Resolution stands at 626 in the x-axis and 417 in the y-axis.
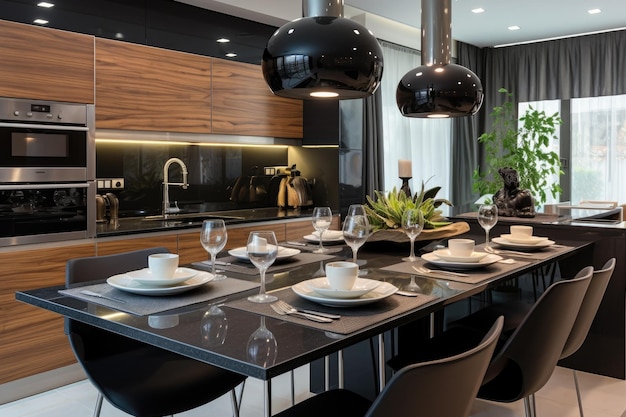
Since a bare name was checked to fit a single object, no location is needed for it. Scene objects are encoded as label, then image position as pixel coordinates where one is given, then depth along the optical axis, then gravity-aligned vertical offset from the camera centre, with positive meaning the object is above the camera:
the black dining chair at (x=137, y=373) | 1.72 -0.55
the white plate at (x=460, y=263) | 2.06 -0.24
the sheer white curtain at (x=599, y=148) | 6.38 +0.49
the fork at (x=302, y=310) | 1.43 -0.29
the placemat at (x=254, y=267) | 2.05 -0.25
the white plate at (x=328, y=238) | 2.63 -0.19
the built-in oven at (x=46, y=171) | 2.97 +0.13
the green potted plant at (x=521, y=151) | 6.16 +0.47
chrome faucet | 4.13 +0.08
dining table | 1.21 -0.29
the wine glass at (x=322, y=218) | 2.34 -0.09
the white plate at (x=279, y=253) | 2.20 -0.22
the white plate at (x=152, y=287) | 1.63 -0.25
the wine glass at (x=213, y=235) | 1.77 -0.12
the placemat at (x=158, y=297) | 1.52 -0.28
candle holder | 2.89 +0.02
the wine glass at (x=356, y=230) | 1.97 -0.12
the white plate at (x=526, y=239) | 2.54 -0.20
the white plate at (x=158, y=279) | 1.65 -0.23
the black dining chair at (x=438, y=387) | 1.12 -0.38
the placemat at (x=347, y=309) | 1.37 -0.29
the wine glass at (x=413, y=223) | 2.16 -0.10
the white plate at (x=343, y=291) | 1.51 -0.25
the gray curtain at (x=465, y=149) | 6.84 +0.53
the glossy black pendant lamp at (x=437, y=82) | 2.46 +0.47
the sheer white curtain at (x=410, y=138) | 5.81 +0.59
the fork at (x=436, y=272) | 1.98 -0.26
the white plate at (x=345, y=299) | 1.50 -0.26
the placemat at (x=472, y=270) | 1.92 -0.26
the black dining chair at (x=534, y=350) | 1.75 -0.48
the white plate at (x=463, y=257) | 2.08 -0.22
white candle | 3.17 +0.14
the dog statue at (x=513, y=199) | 3.37 -0.03
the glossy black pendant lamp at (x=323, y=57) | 1.66 +0.39
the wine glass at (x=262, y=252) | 1.57 -0.15
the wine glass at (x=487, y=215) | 2.54 -0.09
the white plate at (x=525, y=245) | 2.51 -0.22
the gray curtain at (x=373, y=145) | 5.33 +0.45
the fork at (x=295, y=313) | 1.40 -0.29
